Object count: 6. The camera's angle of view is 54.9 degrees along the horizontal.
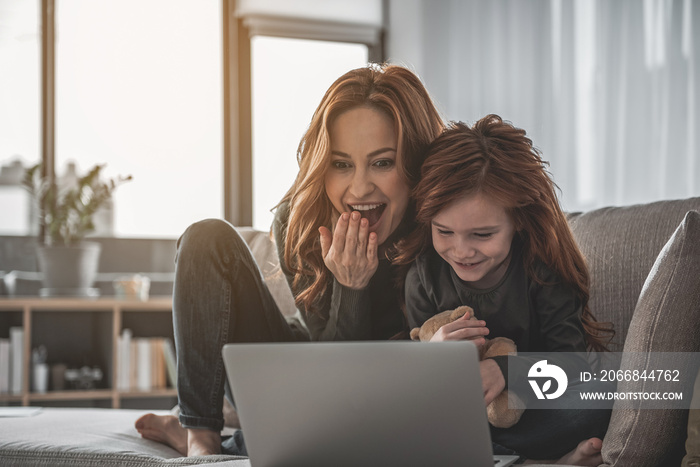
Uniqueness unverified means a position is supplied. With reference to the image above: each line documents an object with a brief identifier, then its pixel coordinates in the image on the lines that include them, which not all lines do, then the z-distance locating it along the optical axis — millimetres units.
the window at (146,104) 3215
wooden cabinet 2736
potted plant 2807
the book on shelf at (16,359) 2678
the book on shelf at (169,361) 2885
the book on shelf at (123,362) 2826
